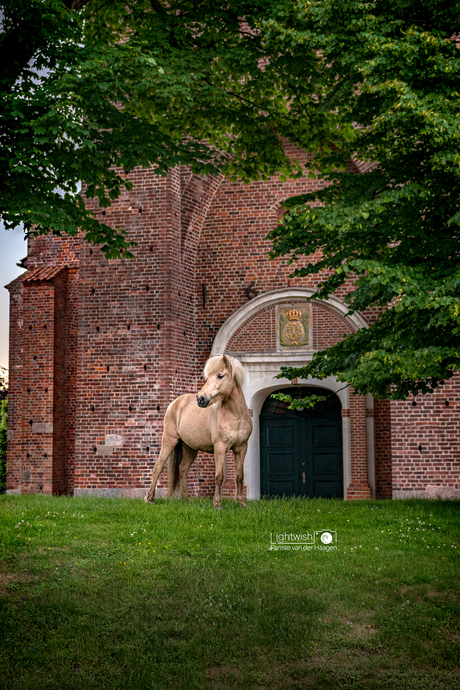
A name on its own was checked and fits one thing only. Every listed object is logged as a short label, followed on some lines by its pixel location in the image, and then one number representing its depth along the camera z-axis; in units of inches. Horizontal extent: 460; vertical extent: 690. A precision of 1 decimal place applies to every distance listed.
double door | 618.5
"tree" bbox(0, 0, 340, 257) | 319.6
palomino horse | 401.4
